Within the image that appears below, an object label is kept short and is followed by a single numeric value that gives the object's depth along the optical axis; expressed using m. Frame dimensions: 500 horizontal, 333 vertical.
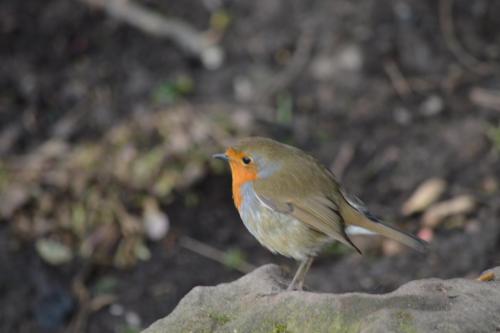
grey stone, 5.50
